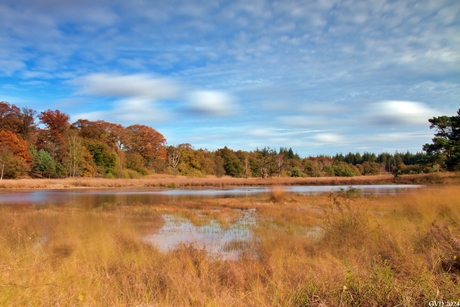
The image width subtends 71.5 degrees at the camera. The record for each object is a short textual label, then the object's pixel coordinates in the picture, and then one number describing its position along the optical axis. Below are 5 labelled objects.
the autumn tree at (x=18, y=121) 58.88
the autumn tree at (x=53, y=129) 62.78
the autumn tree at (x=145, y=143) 74.00
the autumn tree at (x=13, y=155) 47.47
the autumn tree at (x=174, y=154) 75.50
